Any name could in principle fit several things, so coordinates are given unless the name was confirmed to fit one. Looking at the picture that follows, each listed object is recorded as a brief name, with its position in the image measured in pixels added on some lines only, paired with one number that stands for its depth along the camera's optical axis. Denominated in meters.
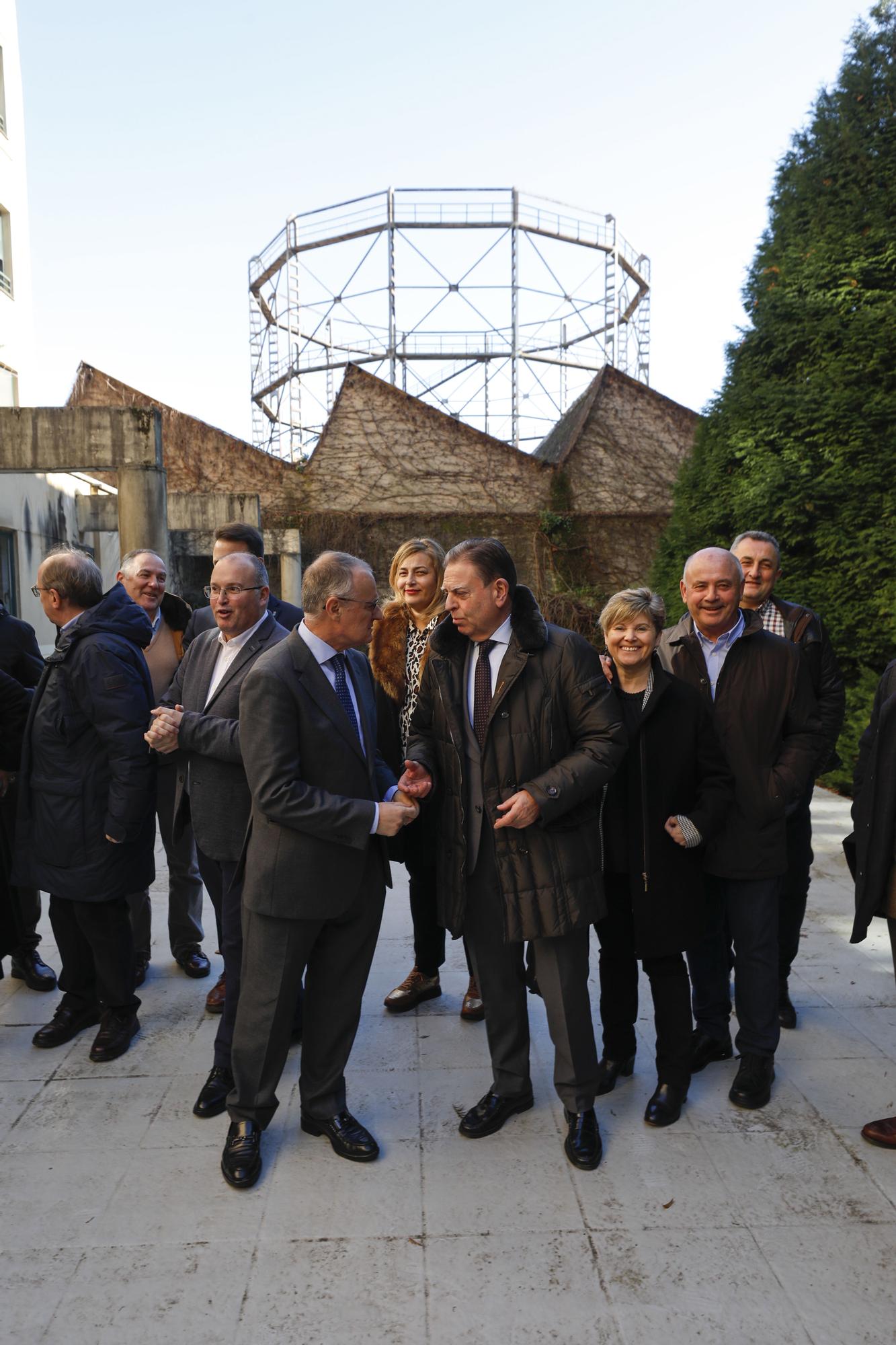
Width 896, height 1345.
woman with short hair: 3.51
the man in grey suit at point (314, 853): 3.12
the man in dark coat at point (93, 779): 4.02
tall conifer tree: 8.80
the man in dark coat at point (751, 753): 3.67
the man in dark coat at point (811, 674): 4.36
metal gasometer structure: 26.20
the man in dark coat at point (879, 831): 3.47
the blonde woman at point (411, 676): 4.35
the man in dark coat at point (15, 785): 4.95
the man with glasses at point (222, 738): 3.73
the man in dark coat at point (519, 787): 3.30
